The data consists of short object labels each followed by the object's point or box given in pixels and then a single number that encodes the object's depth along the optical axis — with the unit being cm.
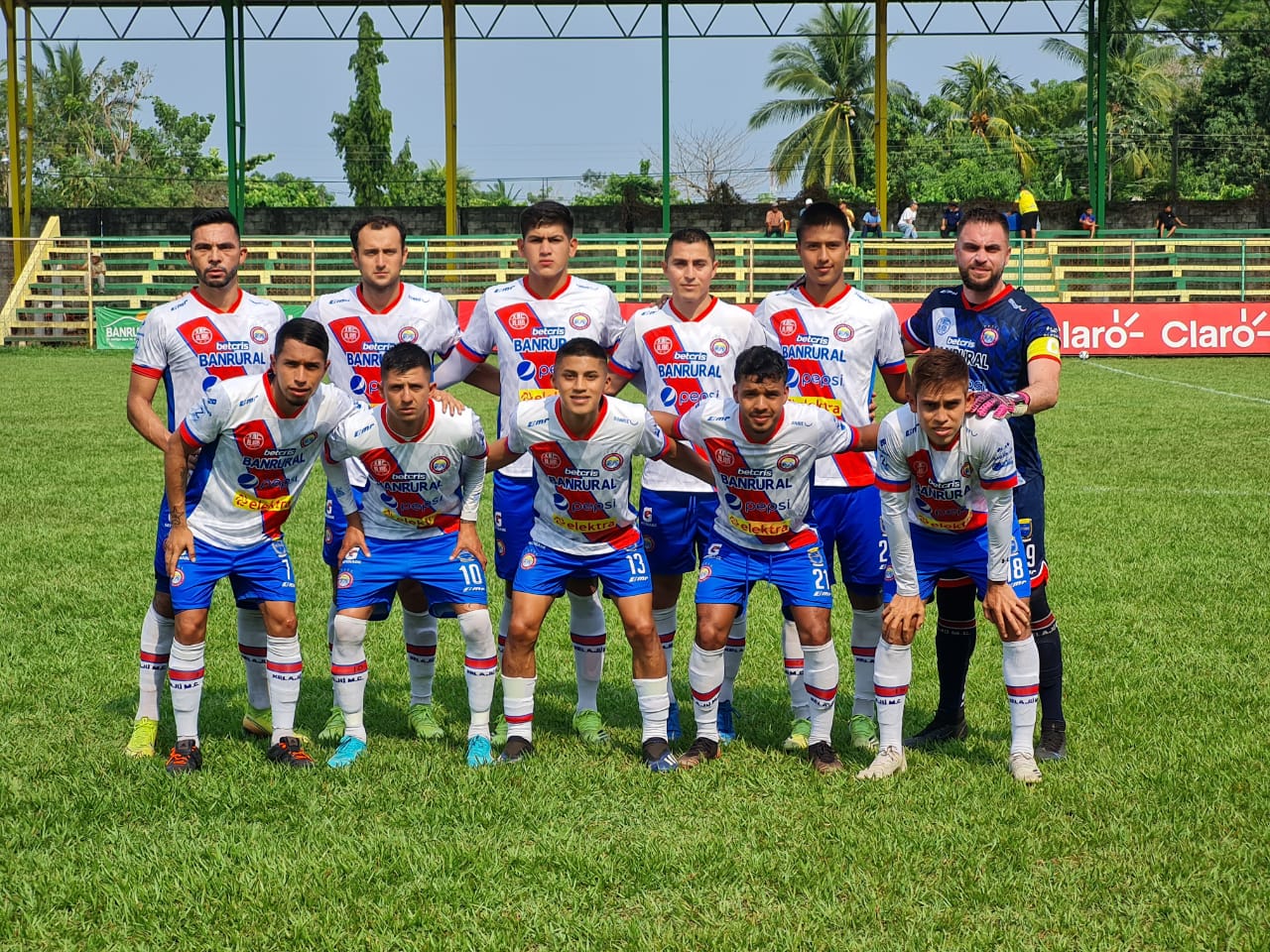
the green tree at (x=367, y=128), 5884
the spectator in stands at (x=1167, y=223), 3288
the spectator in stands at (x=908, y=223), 3322
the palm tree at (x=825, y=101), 5384
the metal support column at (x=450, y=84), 3306
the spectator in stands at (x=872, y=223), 3256
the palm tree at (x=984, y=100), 5659
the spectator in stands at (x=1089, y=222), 3312
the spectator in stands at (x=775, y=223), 3319
